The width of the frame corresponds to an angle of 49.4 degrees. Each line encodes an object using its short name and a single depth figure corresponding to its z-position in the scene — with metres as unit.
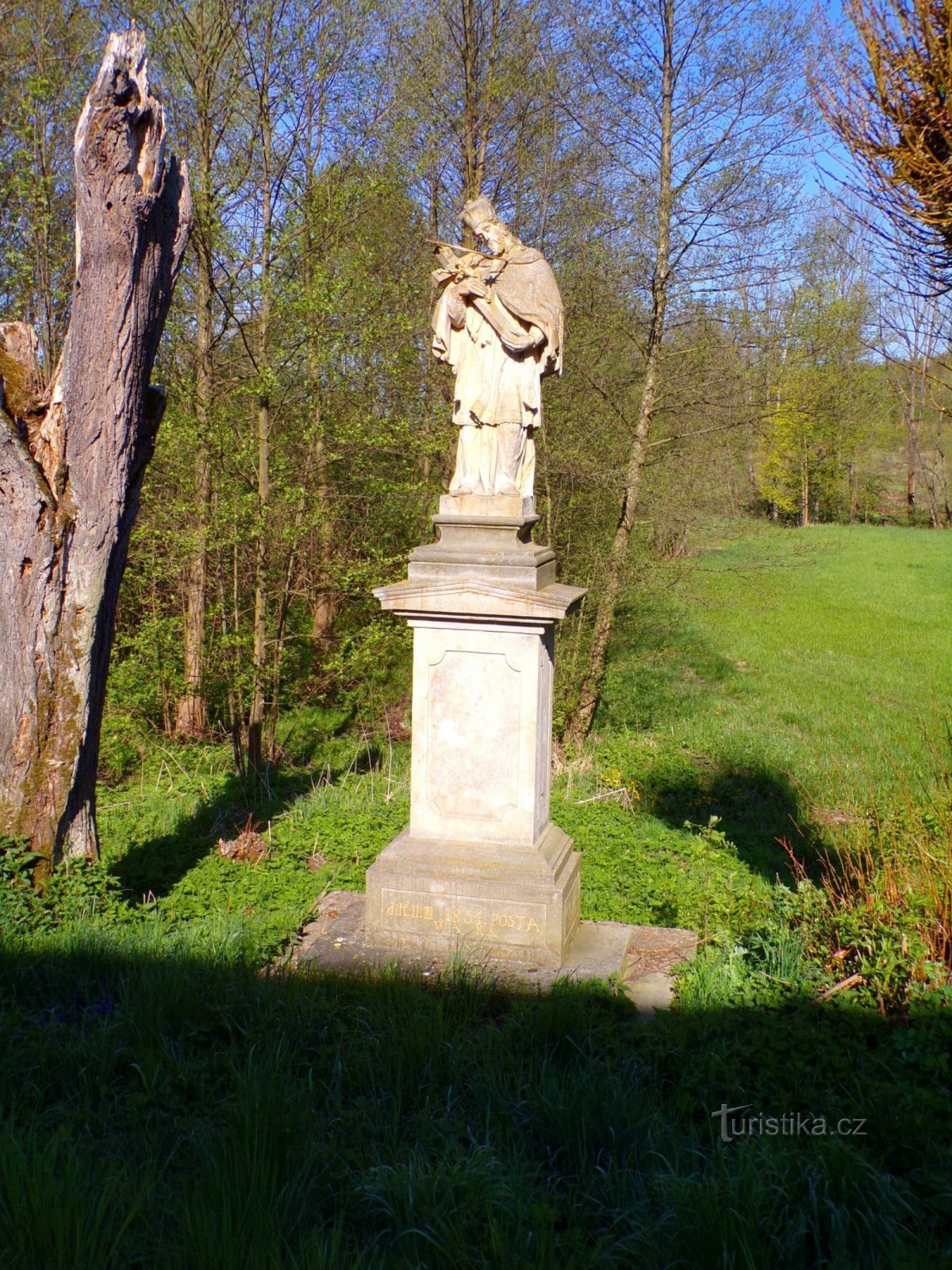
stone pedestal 5.01
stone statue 5.33
